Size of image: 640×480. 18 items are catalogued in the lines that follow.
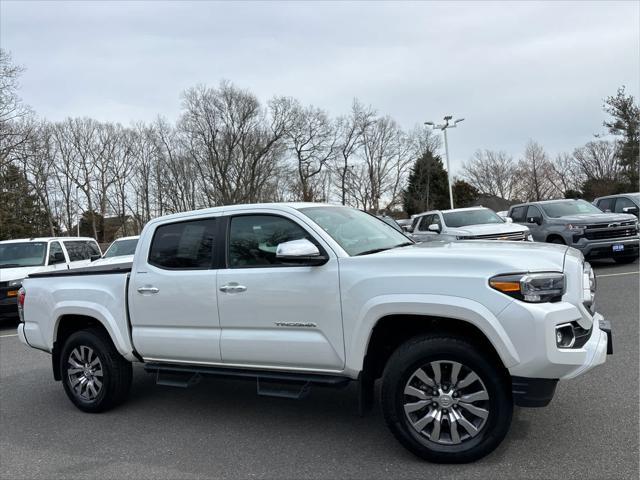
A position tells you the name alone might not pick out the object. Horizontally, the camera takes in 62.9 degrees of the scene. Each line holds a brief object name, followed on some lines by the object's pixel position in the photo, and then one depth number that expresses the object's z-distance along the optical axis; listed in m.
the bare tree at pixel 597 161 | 66.25
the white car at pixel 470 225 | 12.49
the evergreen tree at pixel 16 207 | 37.72
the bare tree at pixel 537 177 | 74.75
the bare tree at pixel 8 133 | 30.23
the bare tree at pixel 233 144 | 57.12
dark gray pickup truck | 12.48
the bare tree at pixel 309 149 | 60.00
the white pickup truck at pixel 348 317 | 3.30
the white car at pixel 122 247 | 13.45
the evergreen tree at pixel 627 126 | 35.44
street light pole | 35.25
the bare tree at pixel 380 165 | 68.25
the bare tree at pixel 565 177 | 72.38
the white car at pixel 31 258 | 10.98
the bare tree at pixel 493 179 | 79.50
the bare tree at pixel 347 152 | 66.06
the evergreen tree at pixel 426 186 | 69.12
